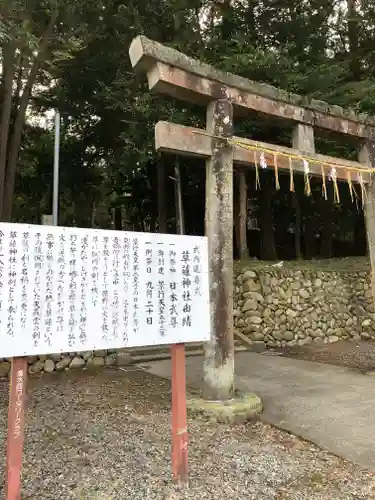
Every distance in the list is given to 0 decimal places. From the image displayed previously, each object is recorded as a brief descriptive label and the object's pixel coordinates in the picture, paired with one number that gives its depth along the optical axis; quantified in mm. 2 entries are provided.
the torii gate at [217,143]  4629
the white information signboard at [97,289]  2756
